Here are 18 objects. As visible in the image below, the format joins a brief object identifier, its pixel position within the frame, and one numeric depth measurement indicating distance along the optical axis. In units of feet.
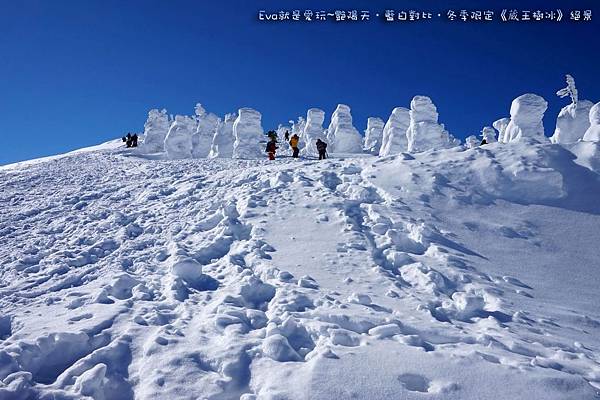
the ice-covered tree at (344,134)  128.16
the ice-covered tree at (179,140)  120.37
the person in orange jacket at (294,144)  85.10
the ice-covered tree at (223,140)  119.24
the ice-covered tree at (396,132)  118.93
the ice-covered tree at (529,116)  93.20
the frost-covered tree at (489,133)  185.75
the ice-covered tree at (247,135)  108.58
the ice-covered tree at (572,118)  89.71
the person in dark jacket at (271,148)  81.39
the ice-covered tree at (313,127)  132.87
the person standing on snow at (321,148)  76.89
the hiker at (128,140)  136.15
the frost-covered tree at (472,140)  188.85
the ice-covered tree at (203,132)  128.47
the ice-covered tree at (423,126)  110.01
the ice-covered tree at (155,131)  129.90
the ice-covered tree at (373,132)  164.19
